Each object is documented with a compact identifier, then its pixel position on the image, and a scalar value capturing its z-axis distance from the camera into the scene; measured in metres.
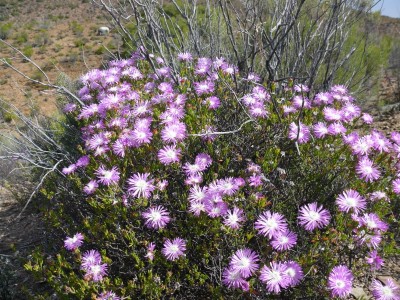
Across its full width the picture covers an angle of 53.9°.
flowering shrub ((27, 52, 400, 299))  0.49
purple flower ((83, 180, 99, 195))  0.57
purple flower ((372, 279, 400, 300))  0.46
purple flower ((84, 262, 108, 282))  0.51
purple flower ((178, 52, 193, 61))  0.88
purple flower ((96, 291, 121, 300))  0.49
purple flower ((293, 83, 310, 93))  0.78
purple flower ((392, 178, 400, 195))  0.55
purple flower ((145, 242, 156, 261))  0.52
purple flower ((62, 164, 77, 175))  0.65
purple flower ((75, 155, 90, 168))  0.63
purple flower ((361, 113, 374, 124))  0.72
